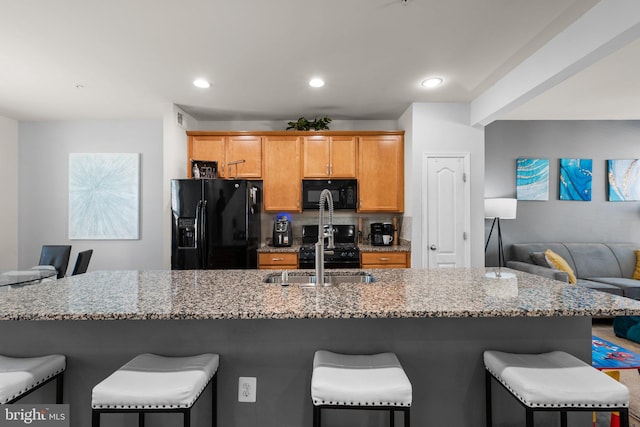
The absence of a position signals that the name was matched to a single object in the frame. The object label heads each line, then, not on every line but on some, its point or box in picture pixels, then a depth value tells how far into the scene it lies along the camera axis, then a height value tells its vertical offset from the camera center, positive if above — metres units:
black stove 3.79 -0.42
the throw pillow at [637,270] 4.33 -0.66
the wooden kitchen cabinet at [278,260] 3.87 -0.46
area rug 2.10 -1.25
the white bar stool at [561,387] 1.22 -0.62
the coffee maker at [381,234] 4.13 -0.18
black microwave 4.14 +0.34
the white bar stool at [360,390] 1.23 -0.62
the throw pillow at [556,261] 3.93 -0.50
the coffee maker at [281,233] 4.10 -0.17
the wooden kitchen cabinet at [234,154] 4.16 +0.79
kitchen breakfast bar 1.62 -0.61
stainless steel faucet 1.87 -0.20
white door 3.79 +0.08
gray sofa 4.23 -0.51
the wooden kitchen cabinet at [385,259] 3.83 -0.45
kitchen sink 2.09 -0.37
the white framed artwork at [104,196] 4.43 +0.31
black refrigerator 3.61 -0.05
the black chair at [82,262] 3.24 -0.41
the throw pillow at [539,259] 4.04 -0.48
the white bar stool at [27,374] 1.27 -0.62
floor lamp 4.34 +0.13
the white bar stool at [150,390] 1.22 -0.62
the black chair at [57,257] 3.55 -0.40
